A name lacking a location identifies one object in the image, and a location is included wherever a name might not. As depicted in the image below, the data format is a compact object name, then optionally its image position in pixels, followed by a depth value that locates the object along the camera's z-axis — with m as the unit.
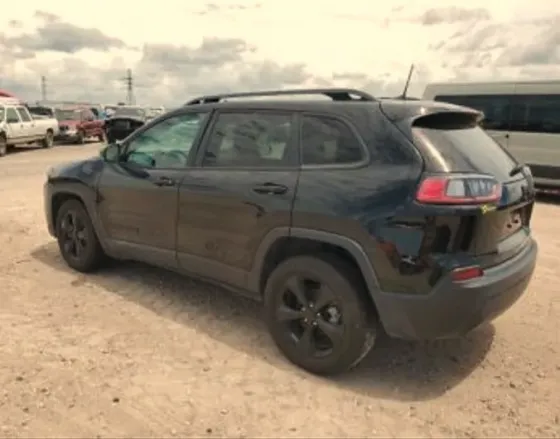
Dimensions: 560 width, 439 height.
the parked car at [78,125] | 25.99
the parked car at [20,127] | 19.45
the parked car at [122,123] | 20.48
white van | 10.50
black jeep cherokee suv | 3.11
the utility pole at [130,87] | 73.28
